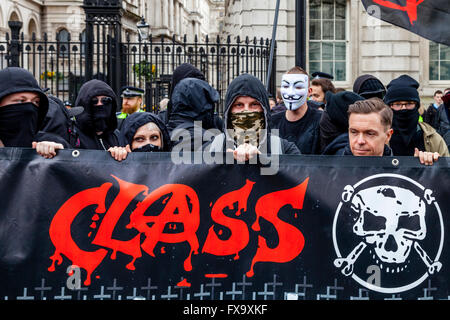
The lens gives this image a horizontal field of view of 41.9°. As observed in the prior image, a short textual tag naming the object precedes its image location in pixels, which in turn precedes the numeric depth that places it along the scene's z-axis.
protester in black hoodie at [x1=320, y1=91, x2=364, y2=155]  4.84
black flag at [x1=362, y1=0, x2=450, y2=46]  4.74
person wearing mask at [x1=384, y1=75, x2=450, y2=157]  4.93
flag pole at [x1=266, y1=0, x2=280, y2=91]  8.61
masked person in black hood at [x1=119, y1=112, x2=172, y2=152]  4.52
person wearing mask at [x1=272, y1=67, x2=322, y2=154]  5.51
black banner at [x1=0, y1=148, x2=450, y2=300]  3.47
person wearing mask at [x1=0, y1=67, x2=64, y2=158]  3.75
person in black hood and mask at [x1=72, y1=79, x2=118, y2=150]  5.05
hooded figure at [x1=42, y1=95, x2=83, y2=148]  4.47
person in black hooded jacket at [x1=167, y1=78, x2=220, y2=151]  5.15
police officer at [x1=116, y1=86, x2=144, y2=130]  8.68
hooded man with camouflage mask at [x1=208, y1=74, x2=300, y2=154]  4.10
